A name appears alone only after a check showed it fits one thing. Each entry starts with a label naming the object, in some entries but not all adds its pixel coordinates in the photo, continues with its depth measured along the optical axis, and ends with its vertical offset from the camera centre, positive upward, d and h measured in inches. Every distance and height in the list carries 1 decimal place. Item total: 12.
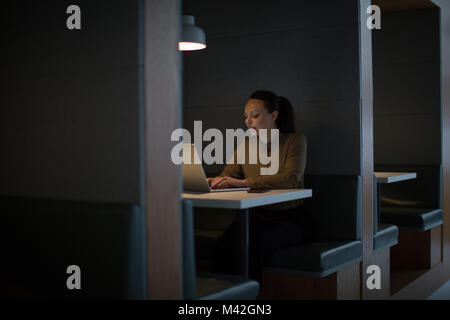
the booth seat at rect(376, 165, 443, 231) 185.8 -16.4
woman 119.8 -7.0
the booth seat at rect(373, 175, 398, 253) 149.1 -22.9
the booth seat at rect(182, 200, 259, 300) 84.4 -21.8
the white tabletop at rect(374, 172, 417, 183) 155.9 -8.0
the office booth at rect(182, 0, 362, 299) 129.0 +13.9
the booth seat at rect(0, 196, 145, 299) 75.0 -13.1
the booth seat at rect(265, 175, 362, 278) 132.5 -15.9
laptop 109.5 -5.1
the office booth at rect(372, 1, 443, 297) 189.6 +9.6
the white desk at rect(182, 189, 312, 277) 98.3 -8.8
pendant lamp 125.4 +25.4
